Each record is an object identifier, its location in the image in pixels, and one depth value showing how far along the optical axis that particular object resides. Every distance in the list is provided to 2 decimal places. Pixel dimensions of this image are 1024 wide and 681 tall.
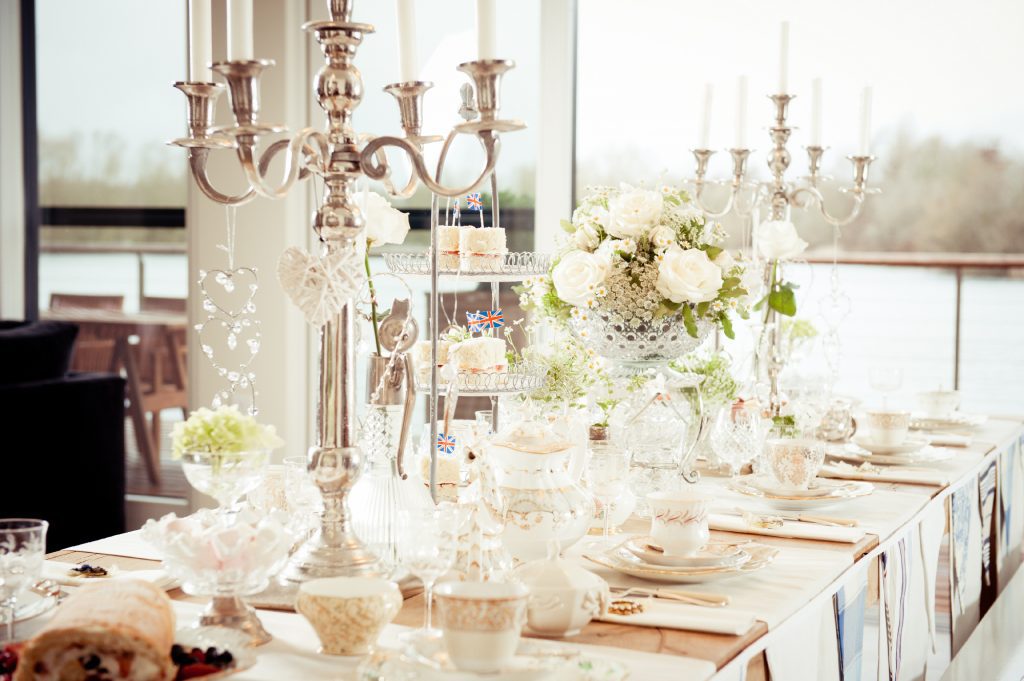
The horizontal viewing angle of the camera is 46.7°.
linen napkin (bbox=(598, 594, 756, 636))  1.38
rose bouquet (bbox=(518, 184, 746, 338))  2.19
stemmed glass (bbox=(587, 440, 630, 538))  1.86
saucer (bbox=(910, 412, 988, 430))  3.05
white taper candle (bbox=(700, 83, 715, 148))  2.83
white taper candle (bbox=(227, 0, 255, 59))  1.41
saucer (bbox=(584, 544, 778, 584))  1.58
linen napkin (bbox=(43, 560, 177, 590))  1.54
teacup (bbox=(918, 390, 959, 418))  3.12
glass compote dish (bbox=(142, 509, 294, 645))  1.33
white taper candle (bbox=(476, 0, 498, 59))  1.41
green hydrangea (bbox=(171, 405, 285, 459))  1.46
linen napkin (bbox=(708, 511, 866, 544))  1.86
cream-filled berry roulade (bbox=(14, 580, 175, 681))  1.12
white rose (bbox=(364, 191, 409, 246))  1.86
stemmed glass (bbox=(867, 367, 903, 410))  3.01
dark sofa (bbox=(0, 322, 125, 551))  3.83
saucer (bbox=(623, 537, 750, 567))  1.63
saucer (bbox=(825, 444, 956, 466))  2.57
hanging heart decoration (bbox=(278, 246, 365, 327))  1.46
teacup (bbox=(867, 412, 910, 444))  2.63
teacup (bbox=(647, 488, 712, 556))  1.66
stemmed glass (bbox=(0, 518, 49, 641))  1.35
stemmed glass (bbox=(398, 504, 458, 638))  1.35
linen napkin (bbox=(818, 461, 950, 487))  2.36
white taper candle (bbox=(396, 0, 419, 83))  1.58
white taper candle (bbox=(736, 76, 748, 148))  2.81
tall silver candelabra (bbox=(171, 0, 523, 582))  1.48
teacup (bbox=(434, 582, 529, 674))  1.17
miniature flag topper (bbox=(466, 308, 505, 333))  2.26
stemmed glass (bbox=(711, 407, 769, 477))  2.32
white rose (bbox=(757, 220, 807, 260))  2.69
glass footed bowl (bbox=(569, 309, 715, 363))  2.28
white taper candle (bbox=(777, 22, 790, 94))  2.78
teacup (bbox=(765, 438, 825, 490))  2.12
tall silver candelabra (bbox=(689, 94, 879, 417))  2.73
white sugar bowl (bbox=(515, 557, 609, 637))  1.35
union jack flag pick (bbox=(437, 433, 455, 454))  1.97
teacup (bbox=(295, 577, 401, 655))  1.26
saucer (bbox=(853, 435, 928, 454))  2.61
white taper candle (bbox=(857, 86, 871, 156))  2.92
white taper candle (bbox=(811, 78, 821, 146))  2.91
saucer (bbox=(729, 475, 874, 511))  2.10
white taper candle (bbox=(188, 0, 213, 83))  1.50
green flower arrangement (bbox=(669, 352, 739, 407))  2.47
